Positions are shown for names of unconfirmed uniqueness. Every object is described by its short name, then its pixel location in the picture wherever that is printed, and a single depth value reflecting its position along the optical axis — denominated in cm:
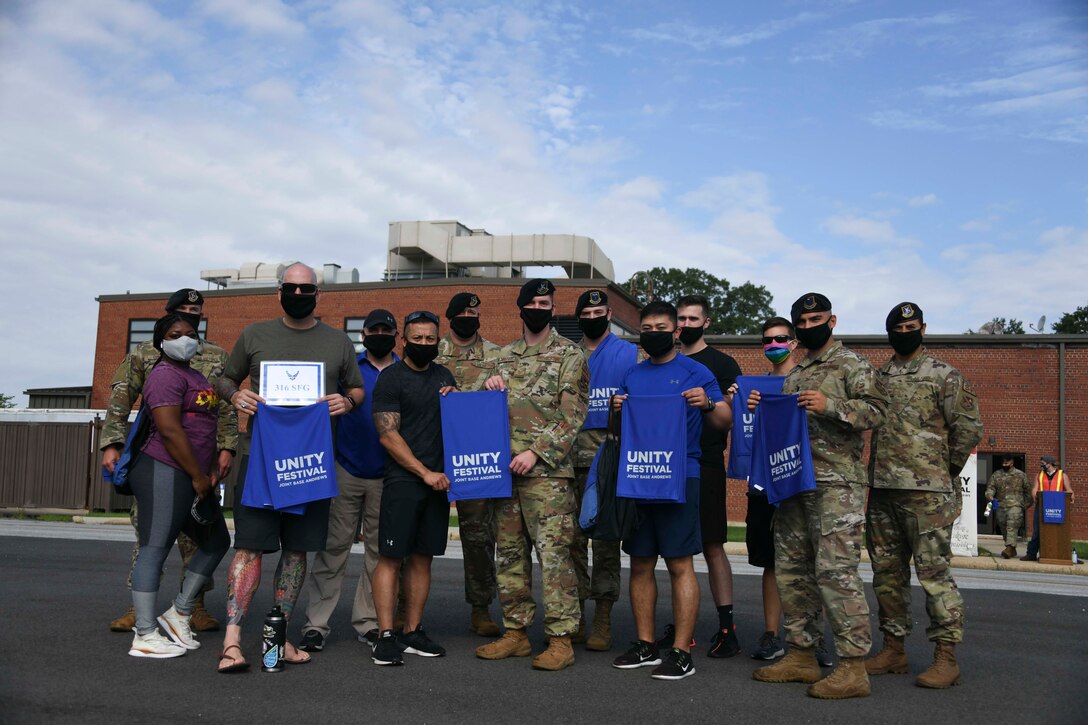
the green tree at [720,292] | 8631
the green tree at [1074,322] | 7014
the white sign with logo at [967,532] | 1681
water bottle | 570
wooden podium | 1653
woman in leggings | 607
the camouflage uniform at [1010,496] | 1867
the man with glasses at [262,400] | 593
